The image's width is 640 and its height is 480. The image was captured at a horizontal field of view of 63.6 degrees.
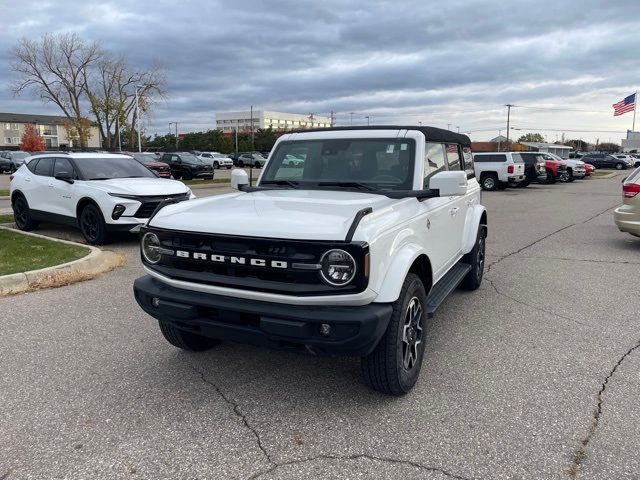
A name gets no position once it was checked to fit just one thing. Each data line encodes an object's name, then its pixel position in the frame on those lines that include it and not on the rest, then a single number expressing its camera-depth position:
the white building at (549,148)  98.79
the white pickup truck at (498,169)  24.58
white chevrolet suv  8.70
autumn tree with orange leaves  91.12
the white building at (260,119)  133.98
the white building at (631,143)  97.50
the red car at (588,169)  35.19
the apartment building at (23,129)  127.88
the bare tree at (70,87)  58.81
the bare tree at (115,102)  61.75
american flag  42.41
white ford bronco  3.01
